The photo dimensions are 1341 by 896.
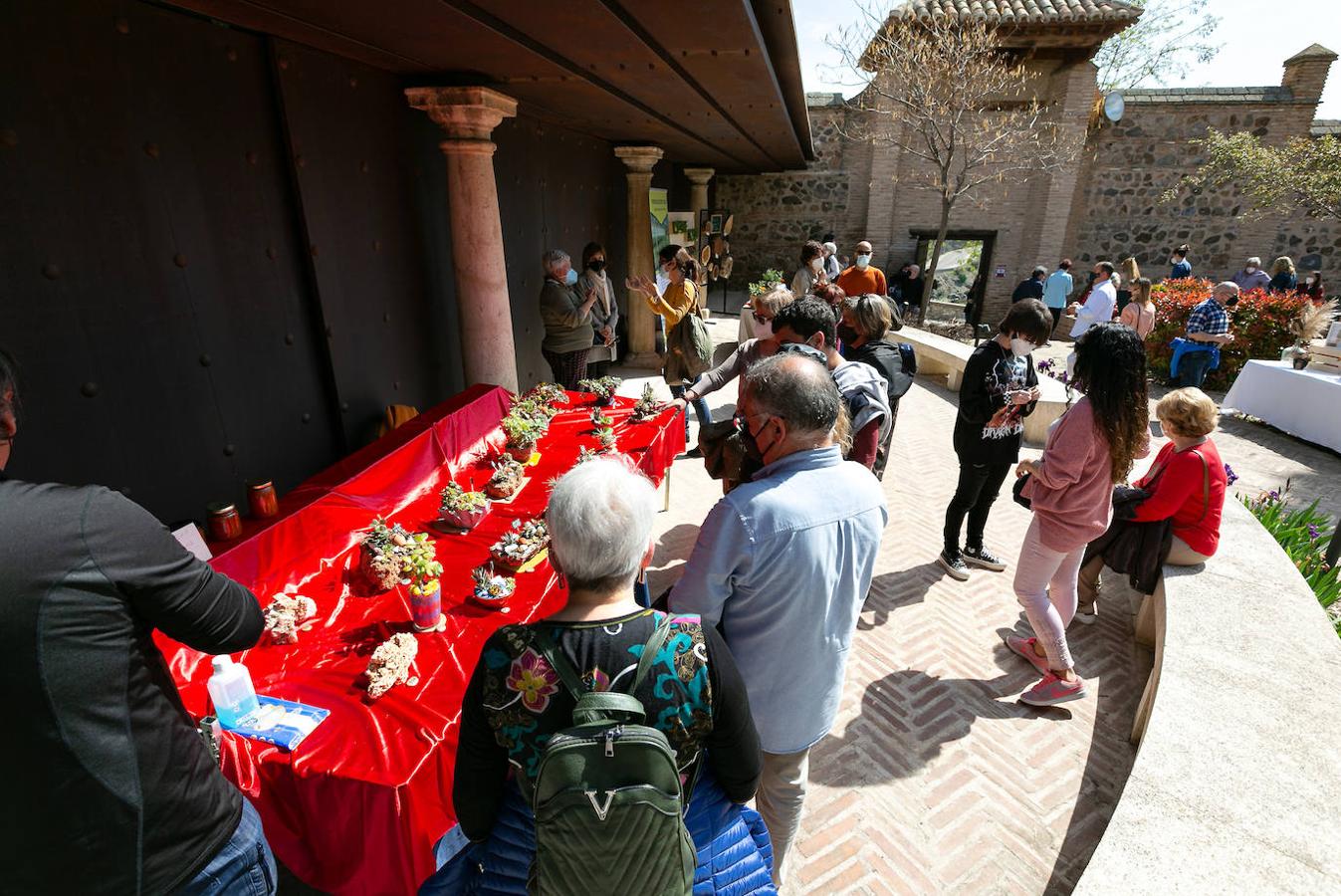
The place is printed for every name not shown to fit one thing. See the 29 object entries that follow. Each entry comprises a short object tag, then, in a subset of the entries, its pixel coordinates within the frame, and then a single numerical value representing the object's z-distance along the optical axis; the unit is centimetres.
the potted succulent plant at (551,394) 524
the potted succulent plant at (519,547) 291
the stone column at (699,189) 1398
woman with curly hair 282
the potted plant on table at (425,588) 245
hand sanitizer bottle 199
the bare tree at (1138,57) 2145
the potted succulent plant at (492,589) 264
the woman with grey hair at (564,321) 612
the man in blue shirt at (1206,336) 828
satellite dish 1400
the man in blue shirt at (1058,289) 1172
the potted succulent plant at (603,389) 537
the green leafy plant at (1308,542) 392
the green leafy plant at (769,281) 1209
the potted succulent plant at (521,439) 427
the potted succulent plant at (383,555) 279
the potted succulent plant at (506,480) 373
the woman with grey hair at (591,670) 128
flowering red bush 911
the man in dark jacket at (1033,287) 1080
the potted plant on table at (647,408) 502
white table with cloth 714
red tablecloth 185
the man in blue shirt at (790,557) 177
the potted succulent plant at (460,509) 333
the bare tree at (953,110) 1255
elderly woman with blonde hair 328
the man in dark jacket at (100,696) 120
